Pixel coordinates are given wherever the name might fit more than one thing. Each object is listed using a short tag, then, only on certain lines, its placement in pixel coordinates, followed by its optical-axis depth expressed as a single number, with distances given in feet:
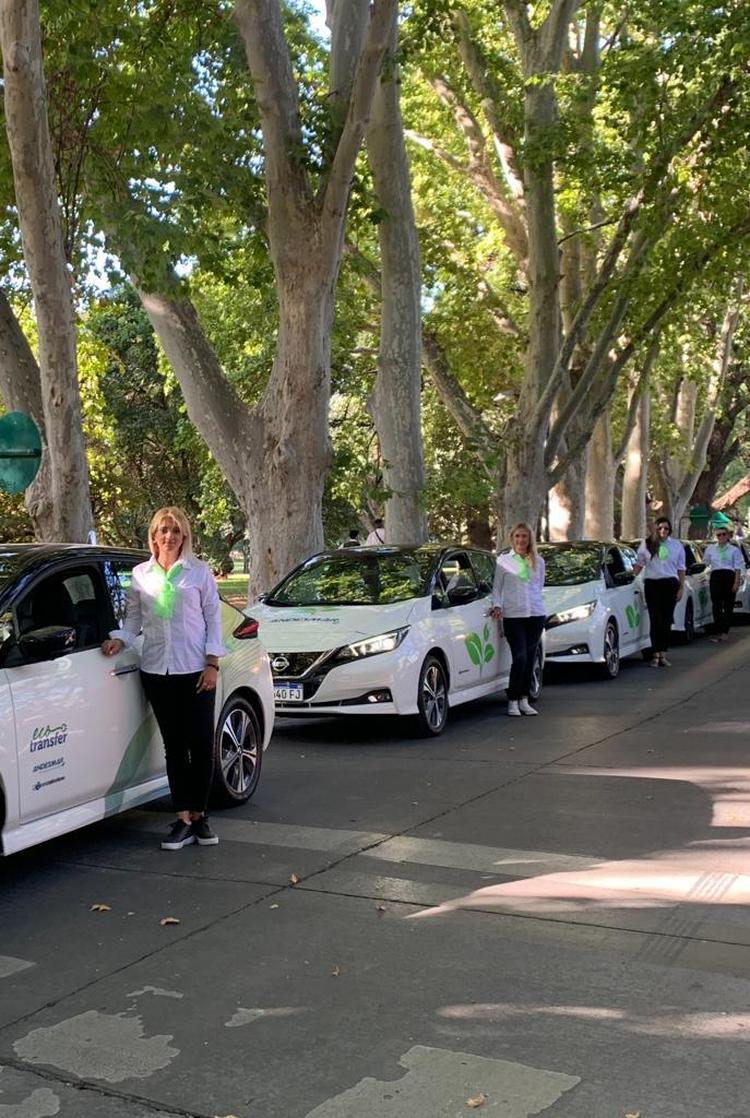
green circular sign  35.99
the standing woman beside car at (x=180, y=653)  22.31
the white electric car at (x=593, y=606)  46.70
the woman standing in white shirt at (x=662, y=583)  50.90
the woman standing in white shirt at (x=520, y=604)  37.99
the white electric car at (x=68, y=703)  19.60
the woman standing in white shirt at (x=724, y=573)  59.98
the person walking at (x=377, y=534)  68.77
